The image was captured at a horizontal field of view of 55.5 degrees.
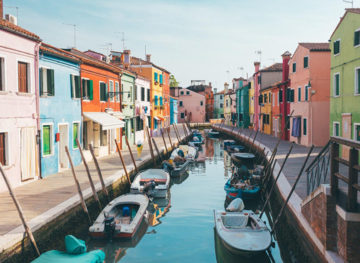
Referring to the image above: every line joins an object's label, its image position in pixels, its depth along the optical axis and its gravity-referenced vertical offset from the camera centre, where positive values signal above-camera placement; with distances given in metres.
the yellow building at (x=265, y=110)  40.12 +0.93
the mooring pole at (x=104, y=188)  13.80 -2.76
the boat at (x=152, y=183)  16.71 -3.29
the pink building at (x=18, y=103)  13.48 +0.72
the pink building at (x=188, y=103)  76.38 +3.50
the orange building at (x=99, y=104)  21.19 +1.06
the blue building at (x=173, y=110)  61.60 +1.67
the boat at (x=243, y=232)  9.62 -3.53
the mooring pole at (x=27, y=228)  8.57 -2.70
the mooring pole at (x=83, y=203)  11.51 -2.82
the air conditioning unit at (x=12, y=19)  15.64 +4.66
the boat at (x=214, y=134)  54.88 -2.50
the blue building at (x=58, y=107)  16.41 +0.67
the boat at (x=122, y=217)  11.24 -3.55
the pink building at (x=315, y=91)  25.91 +2.08
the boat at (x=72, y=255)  8.02 -3.26
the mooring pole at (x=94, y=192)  12.55 -2.68
